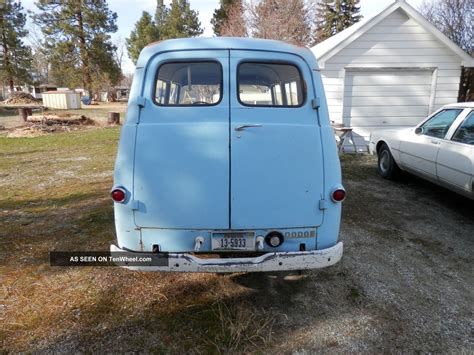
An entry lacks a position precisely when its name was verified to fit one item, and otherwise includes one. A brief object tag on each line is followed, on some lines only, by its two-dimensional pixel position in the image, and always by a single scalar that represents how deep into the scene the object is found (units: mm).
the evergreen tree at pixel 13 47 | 41062
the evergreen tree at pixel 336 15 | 37669
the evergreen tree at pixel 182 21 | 44406
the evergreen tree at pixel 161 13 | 50903
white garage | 9586
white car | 4758
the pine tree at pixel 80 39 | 39719
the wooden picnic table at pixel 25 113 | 18500
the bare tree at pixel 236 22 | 31500
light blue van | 2697
